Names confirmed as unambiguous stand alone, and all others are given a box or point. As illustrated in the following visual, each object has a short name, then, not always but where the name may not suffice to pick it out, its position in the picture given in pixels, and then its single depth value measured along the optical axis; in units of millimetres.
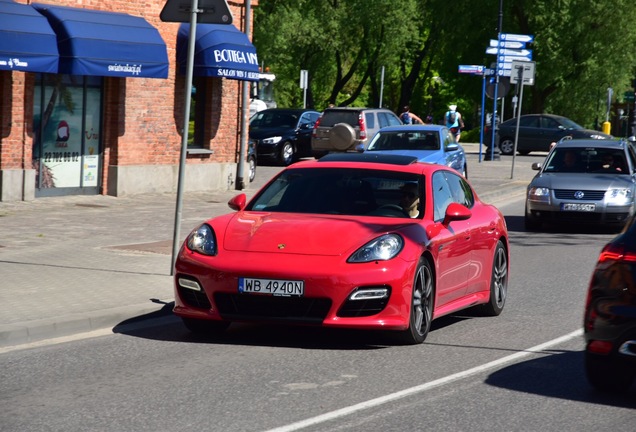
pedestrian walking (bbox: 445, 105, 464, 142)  44094
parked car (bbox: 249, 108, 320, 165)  38344
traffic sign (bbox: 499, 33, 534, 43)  41438
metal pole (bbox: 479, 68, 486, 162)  42488
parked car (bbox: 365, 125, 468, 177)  26172
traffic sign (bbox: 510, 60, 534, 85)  33281
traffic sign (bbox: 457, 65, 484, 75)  44375
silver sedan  20484
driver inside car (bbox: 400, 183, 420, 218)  10428
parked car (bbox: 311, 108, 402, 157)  36344
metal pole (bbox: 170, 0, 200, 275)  12734
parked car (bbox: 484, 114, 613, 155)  49562
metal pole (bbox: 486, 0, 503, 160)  38375
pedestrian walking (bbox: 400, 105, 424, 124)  48181
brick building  21531
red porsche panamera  9336
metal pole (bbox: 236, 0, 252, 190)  27641
